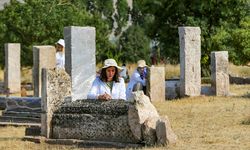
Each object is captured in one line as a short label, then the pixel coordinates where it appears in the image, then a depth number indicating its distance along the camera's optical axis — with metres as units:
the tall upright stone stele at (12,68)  25.81
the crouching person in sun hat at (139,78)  18.38
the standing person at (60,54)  17.97
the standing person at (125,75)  28.04
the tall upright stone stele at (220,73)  20.23
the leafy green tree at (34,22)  29.72
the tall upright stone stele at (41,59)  20.19
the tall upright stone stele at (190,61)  19.95
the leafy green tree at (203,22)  28.02
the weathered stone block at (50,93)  11.75
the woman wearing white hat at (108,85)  11.39
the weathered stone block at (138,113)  10.66
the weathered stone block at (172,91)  20.61
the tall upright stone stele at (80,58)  17.28
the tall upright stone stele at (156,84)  18.98
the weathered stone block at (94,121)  10.99
